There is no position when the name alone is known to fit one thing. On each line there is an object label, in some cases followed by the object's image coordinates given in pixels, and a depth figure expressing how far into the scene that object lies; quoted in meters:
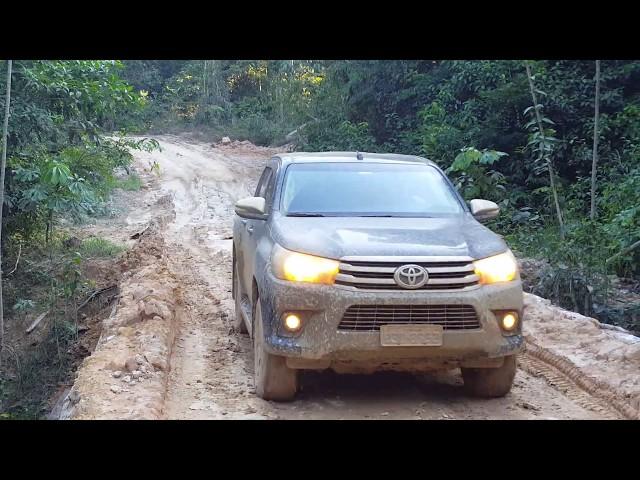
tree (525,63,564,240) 12.35
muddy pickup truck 5.10
